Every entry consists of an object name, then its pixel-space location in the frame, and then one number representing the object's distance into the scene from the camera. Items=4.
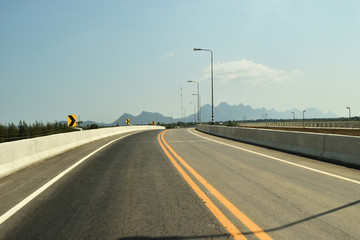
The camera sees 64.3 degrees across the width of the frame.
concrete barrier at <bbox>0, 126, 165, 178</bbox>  8.26
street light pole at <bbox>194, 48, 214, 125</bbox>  34.72
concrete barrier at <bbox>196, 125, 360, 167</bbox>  8.93
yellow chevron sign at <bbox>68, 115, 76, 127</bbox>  24.29
